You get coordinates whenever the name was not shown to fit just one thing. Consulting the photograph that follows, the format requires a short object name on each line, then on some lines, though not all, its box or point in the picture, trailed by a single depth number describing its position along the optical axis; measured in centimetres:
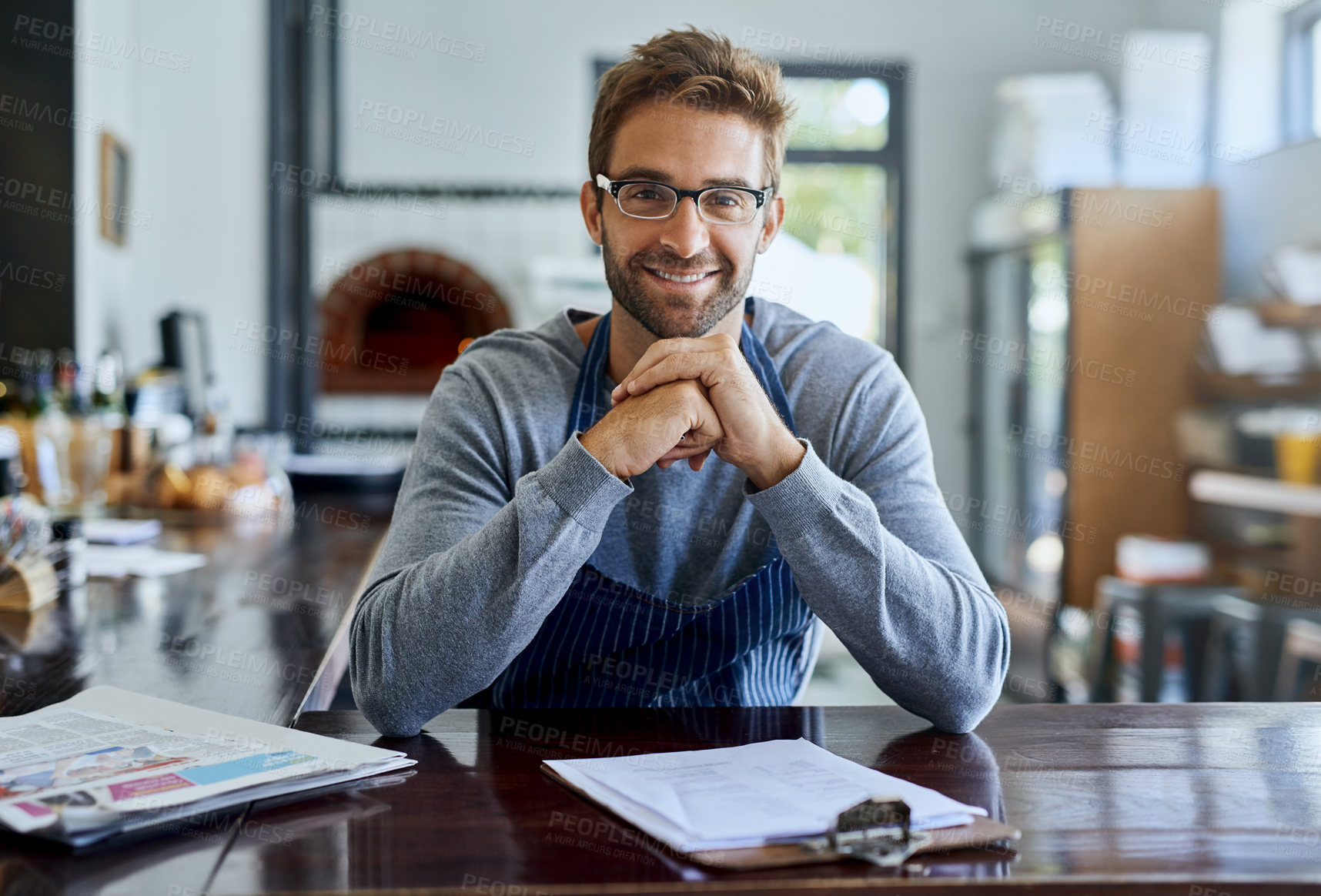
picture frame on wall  348
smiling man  108
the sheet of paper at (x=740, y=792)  76
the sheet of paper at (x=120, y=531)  226
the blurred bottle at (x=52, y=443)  249
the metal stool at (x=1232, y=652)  305
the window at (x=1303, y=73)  374
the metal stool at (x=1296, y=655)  285
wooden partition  415
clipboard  73
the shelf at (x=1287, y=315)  332
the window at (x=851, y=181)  534
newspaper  77
